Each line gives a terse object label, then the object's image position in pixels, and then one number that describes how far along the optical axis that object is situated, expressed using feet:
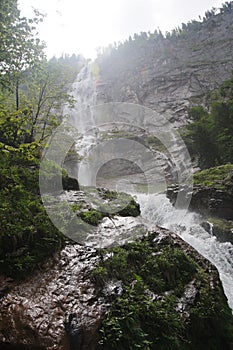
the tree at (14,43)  23.97
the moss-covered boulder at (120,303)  12.92
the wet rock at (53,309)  12.15
